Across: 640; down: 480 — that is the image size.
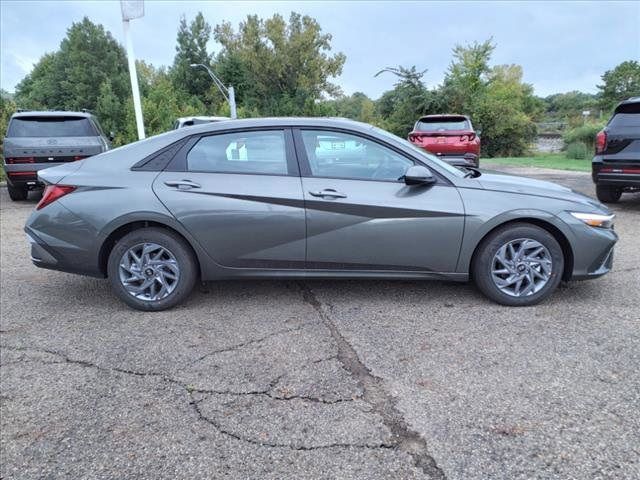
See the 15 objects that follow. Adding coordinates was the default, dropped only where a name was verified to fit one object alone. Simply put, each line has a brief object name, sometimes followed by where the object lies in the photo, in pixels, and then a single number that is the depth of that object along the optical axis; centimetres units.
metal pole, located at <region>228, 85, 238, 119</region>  2446
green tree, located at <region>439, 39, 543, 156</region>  3398
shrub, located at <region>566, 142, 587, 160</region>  2316
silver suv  946
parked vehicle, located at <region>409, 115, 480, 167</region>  1171
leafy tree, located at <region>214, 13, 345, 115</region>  5253
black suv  705
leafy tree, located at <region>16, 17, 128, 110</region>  4762
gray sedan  385
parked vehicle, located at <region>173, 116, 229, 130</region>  1169
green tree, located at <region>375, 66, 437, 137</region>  3375
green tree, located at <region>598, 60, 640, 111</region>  4500
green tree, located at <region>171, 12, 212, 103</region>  5444
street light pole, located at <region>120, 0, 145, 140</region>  1105
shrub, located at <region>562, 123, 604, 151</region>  2877
